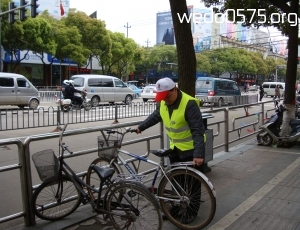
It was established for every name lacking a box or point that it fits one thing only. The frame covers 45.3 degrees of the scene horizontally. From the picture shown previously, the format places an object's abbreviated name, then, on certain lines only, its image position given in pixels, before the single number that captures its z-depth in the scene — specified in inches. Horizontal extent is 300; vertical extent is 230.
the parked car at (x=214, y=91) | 932.0
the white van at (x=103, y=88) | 839.7
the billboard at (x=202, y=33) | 3176.9
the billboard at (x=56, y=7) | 1585.9
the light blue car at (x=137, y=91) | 1311.8
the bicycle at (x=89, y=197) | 136.8
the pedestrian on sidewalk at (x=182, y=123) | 147.6
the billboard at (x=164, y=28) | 3218.5
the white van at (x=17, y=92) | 718.5
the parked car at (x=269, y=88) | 1703.7
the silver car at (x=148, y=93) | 1048.8
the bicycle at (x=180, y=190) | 147.2
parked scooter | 340.7
